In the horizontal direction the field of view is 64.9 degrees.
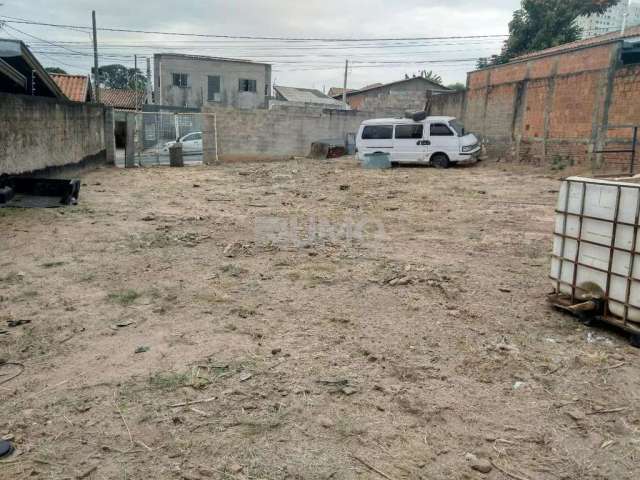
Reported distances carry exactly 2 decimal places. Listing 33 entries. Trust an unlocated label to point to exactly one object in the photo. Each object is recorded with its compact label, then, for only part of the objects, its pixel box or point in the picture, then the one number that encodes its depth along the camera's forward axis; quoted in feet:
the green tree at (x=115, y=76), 215.31
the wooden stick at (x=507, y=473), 7.33
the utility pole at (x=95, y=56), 76.18
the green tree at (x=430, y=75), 158.51
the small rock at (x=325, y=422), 8.54
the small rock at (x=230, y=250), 19.52
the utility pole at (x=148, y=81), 110.11
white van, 52.65
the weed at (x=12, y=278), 15.89
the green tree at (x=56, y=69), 148.77
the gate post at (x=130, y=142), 55.83
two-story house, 126.21
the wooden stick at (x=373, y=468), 7.32
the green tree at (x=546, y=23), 79.97
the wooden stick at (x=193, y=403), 9.05
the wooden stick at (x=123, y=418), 8.15
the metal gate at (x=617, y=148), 41.64
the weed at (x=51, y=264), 17.66
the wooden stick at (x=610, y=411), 8.98
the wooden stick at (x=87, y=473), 7.22
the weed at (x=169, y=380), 9.71
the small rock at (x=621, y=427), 8.43
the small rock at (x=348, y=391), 9.53
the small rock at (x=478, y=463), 7.50
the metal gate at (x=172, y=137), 57.93
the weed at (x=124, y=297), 14.38
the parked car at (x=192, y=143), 63.08
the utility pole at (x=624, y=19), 61.99
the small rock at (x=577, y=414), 8.81
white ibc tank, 11.45
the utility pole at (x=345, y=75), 118.62
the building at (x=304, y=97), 119.65
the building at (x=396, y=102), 79.20
